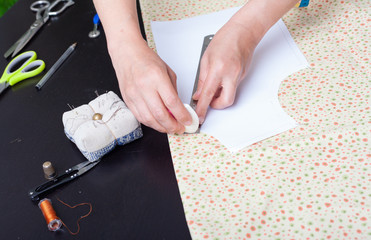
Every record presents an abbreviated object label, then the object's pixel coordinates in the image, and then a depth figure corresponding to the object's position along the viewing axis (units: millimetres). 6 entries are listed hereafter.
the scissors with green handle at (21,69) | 866
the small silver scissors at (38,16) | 959
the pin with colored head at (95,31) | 980
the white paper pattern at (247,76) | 675
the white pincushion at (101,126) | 635
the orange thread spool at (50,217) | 582
